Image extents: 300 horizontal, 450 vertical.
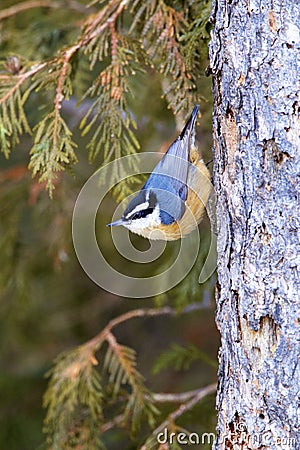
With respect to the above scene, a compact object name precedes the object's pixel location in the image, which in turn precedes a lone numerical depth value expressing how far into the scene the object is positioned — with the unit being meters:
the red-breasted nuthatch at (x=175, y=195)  4.92
